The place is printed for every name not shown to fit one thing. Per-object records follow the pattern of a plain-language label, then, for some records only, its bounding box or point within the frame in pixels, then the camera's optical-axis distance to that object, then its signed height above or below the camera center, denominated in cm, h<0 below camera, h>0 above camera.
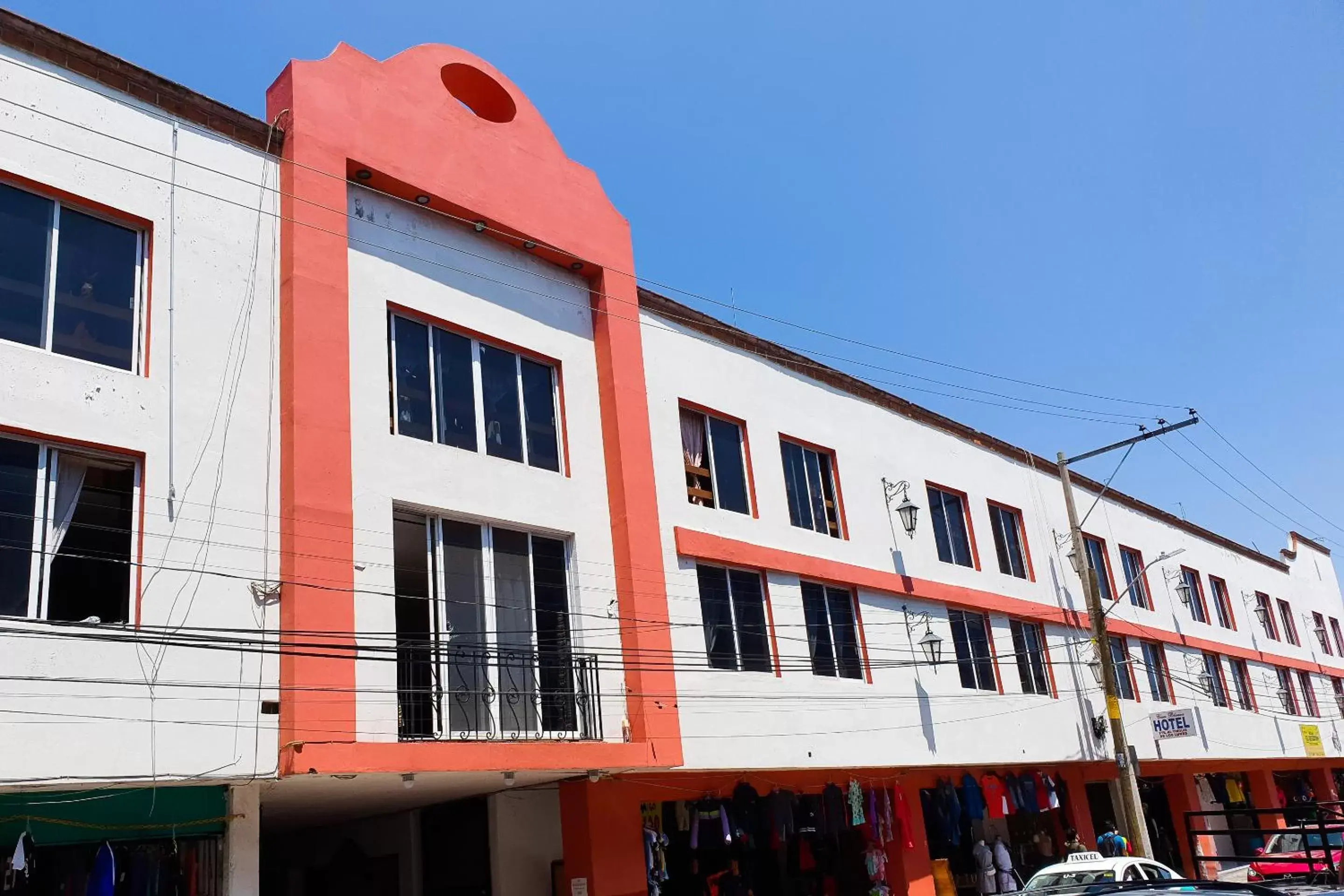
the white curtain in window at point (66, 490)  986 +328
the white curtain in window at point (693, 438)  1683 +534
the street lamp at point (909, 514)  1967 +454
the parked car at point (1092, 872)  1379 -129
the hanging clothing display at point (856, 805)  1775 -23
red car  1378 -174
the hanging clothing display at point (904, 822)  1855 -59
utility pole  2070 +56
